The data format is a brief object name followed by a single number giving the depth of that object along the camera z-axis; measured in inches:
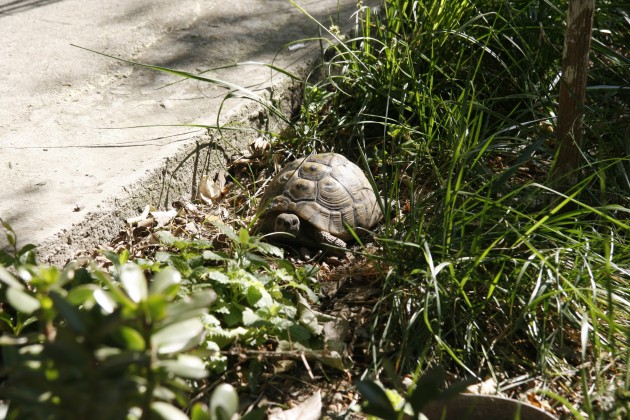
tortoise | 148.6
